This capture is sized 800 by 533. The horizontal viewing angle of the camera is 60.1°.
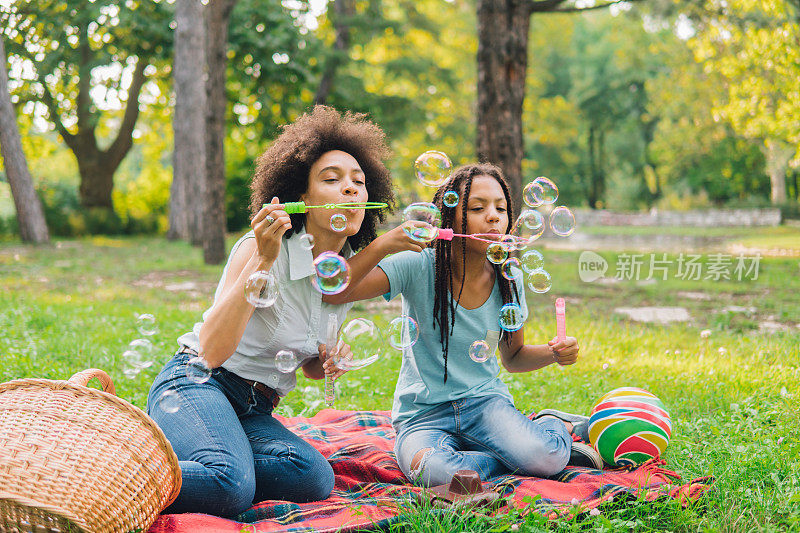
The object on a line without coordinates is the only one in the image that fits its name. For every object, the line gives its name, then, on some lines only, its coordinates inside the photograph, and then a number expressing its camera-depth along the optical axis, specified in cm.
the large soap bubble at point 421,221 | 242
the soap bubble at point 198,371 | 237
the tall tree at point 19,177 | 1215
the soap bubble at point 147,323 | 270
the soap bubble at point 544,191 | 307
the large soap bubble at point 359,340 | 250
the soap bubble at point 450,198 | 270
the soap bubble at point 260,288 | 222
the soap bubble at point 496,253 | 266
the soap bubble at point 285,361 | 243
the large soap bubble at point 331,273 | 239
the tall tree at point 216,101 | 955
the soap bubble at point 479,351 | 269
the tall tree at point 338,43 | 1551
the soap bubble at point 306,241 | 247
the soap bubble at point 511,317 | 273
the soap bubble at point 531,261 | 282
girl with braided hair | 261
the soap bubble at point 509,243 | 260
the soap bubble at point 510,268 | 273
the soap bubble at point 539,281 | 286
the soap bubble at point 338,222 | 238
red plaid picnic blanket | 217
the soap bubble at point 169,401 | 235
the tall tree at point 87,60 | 1578
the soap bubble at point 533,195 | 308
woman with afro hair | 223
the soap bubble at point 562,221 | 301
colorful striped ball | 277
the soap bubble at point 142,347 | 255
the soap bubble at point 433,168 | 294
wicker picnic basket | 179
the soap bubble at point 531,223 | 288
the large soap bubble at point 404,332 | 265
